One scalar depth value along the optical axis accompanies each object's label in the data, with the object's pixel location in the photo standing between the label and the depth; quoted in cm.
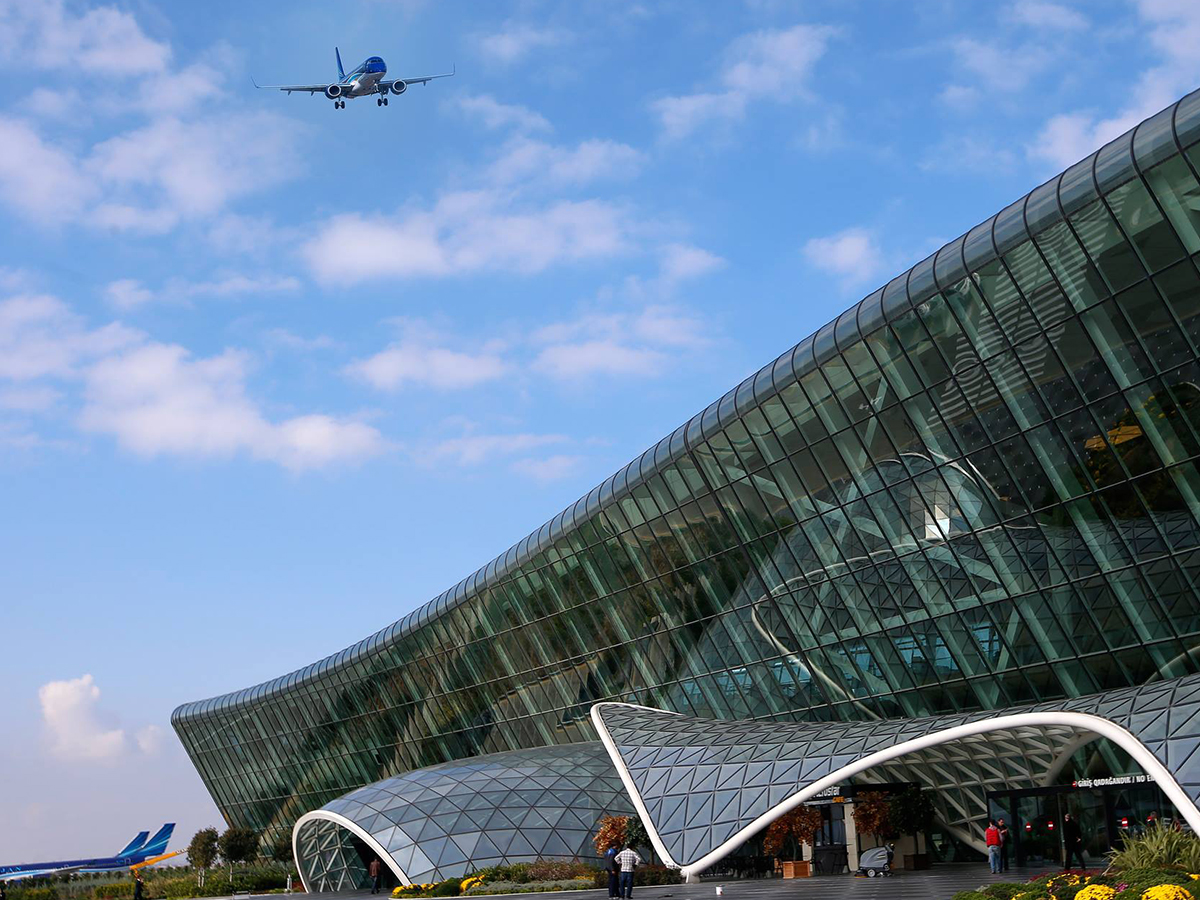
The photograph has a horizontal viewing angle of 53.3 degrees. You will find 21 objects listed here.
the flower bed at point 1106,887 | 1980
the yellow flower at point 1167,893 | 1934
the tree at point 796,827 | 4247
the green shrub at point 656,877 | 4269
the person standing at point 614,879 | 3578
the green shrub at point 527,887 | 4209
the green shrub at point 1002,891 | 2377
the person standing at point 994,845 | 3597
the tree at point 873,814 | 4028
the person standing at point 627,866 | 3572
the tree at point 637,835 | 4669
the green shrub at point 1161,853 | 2530
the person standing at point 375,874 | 5222
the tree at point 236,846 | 8006
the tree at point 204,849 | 8044
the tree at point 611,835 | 4659
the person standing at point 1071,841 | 3441
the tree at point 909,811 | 4006
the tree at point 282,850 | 8559
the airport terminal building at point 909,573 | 3144
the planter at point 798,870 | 4319
